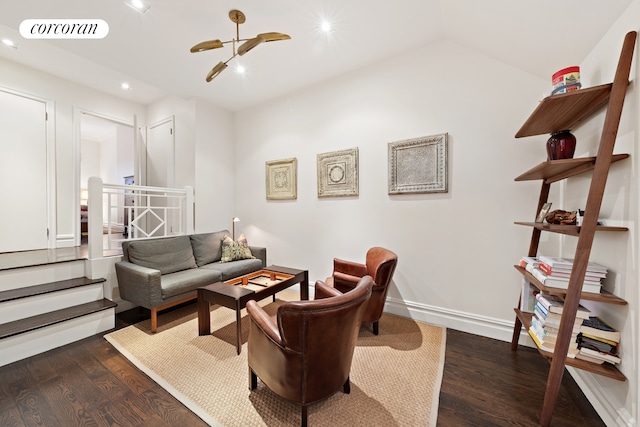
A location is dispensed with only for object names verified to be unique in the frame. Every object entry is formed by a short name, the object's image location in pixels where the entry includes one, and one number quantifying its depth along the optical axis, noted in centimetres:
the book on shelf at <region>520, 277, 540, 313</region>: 202
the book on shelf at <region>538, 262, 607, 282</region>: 147
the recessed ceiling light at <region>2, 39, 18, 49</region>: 298
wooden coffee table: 224
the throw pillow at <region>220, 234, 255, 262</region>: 363
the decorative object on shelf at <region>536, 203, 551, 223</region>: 195
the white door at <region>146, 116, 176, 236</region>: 436
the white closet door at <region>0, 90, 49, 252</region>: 341
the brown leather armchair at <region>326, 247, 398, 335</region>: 238
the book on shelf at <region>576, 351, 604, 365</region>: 142
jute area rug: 153
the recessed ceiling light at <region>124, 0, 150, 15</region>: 217
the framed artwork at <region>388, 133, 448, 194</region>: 264
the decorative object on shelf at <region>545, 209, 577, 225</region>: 166
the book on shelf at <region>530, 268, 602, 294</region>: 147
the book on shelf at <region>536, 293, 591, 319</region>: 147
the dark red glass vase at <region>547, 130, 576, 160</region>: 167
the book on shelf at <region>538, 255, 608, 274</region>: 147
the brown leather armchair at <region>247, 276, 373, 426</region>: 126
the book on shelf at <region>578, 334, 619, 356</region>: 139
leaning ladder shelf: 131
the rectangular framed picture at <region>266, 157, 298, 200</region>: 375
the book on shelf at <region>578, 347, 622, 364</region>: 137
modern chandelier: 198
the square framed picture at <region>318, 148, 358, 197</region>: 320
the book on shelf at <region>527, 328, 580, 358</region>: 148
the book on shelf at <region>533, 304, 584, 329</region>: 157
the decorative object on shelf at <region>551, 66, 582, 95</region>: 156
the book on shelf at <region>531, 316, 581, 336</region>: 148
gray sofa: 252
